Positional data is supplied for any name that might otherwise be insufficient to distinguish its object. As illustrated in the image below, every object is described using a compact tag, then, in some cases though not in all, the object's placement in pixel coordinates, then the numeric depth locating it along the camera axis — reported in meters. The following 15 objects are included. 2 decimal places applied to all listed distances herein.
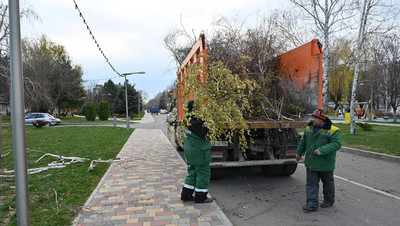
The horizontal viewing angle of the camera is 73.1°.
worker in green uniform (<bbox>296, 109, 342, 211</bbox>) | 3.99
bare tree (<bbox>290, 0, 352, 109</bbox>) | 11.14
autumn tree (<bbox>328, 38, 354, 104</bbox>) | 34.28
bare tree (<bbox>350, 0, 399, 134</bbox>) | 11.18
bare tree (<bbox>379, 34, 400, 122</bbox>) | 21.41
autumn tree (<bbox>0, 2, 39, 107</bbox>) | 15.99
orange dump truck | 5.04
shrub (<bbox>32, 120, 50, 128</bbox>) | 19.16
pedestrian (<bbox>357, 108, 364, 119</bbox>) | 31.51
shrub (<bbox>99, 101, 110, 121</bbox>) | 35.38
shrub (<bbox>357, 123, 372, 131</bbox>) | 14.38
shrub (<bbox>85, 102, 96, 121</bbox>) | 33.12
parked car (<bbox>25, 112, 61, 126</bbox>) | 24.16
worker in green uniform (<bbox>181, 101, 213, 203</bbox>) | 4.09
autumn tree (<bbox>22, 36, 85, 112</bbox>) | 26.64
